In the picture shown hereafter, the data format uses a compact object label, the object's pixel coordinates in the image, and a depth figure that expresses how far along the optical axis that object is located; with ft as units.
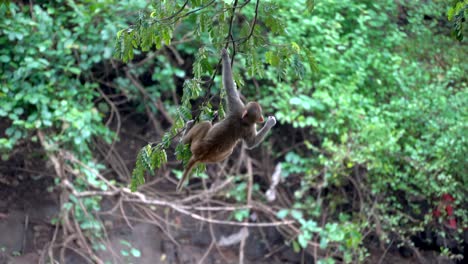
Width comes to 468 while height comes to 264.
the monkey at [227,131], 30.60
